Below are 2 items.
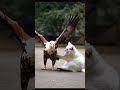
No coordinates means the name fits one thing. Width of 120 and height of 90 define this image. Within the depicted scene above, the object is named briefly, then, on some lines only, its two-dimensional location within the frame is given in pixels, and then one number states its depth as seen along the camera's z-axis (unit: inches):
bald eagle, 201.3
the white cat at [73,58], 262.4
